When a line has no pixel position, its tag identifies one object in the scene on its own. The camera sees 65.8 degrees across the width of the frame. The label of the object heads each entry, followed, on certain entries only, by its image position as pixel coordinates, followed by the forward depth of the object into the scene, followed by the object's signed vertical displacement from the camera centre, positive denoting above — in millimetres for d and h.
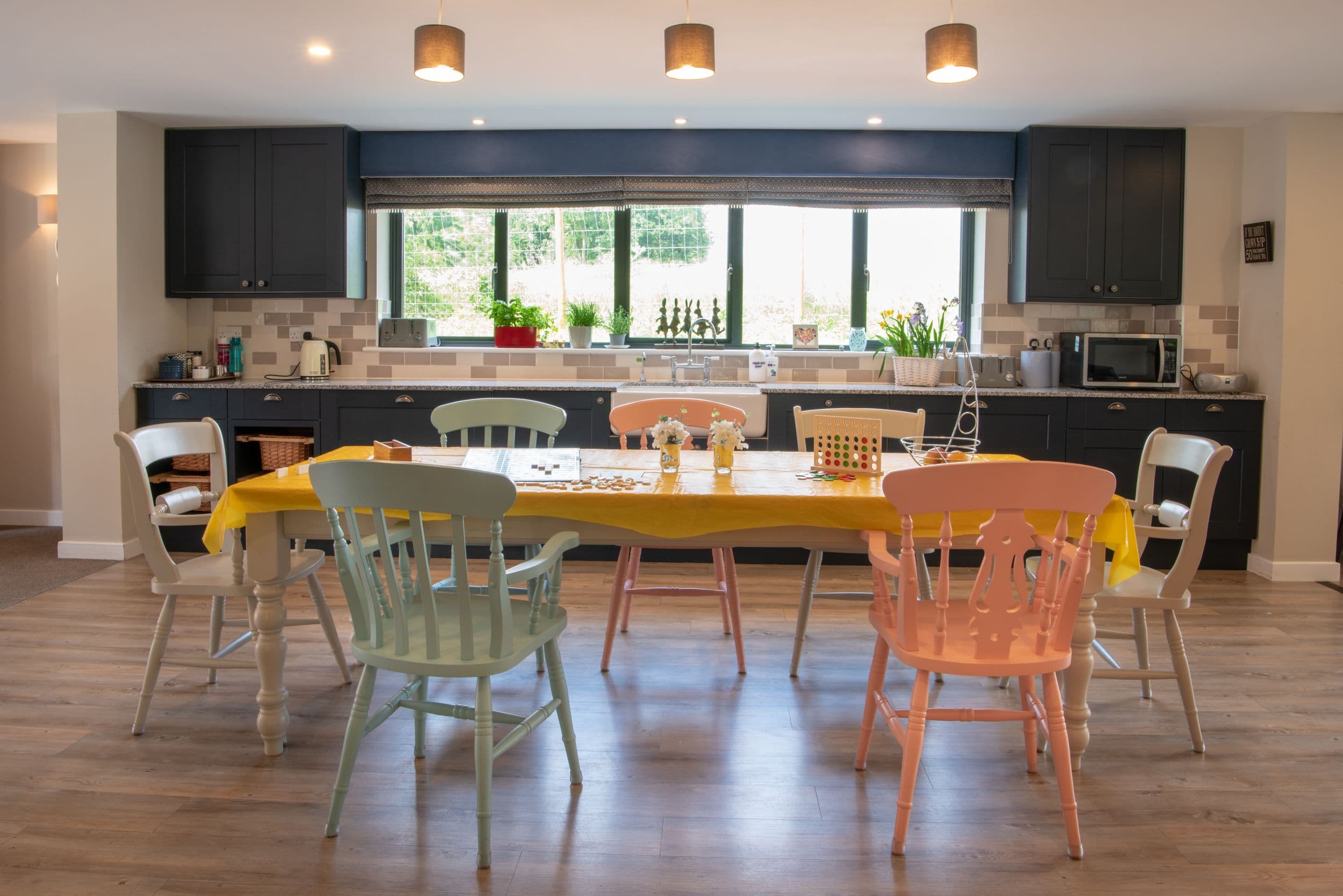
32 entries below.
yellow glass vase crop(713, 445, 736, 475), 3107 -210
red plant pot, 6117 +286
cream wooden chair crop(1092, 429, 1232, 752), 2814 -504
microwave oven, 5496 +160
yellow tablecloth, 2670 -318
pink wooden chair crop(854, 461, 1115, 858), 2217 -471
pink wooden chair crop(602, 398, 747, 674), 3551 -612
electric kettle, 5832 +132
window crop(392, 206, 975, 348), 6203 +744
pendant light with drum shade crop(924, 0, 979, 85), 2992 +989
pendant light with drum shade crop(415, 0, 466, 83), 3043 +984
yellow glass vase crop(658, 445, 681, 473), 3084 -213
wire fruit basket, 3068 -192
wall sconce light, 6070 +1011
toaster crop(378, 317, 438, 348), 6105 +305
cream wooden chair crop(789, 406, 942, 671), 3482 -162
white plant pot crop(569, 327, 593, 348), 6102 +290
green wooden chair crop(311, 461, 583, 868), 2156 -518
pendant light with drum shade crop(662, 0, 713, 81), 3000 +986
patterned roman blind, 5777 +1093
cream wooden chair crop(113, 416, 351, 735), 2918 -533
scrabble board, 2955 -239
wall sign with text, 5293 +776
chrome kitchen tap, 5906 +168
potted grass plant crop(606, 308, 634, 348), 6113 +352
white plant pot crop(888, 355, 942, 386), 5711 +103
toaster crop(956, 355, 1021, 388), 5680 +104
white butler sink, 5285 -53
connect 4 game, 3068 -172
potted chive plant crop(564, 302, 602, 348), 6086 +374
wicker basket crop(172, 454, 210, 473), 5551 -437
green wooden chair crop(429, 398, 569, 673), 3828 -115
